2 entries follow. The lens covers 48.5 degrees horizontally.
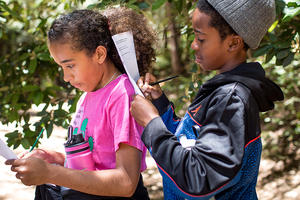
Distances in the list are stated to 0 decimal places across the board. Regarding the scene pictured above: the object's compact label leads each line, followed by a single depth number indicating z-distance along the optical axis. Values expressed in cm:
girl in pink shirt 120
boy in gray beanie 102
